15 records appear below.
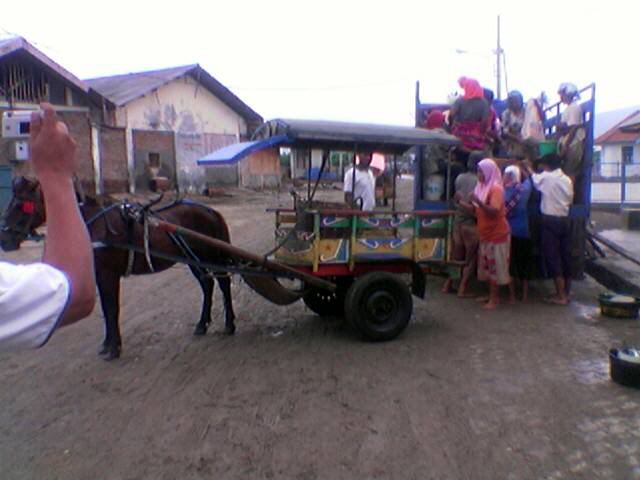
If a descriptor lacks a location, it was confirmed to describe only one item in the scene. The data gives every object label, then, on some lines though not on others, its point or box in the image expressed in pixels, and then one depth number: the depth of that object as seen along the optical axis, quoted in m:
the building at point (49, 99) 16.17
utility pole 34.20
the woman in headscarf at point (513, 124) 8.80
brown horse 5.15
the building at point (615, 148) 31.89
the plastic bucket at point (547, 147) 8.33
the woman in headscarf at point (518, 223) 7.53
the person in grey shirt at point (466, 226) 7.70
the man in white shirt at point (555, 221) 7.31
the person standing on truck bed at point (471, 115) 8.27
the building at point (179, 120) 21.98
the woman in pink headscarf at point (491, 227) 6.93
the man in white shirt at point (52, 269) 1.29
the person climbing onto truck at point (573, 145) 8.04
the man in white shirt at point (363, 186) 8.29
